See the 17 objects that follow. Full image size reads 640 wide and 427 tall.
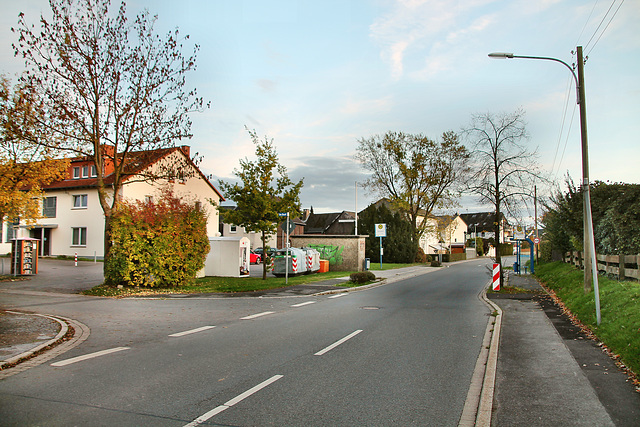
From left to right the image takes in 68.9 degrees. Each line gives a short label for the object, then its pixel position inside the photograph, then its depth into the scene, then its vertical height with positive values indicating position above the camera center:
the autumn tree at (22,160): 16.66 +3.99
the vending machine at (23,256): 22.62 -0.42
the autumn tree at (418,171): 48.44 +7.79
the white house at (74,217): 38.44 +2.58
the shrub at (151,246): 17.64 +0.03
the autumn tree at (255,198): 22.17 +2.30
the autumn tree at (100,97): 16.84 +5.59
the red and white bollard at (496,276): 18.78 -1.26
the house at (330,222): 81.31 +4.32
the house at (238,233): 63.88 +1.84
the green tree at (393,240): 52.22 +0.65
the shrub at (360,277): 22.62 -1.54
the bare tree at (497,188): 19.25 +2.41
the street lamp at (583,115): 13.11 +3.75
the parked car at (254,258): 42.53 -1.07
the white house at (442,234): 53.25 +1.70
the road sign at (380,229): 40.66 +1.46
